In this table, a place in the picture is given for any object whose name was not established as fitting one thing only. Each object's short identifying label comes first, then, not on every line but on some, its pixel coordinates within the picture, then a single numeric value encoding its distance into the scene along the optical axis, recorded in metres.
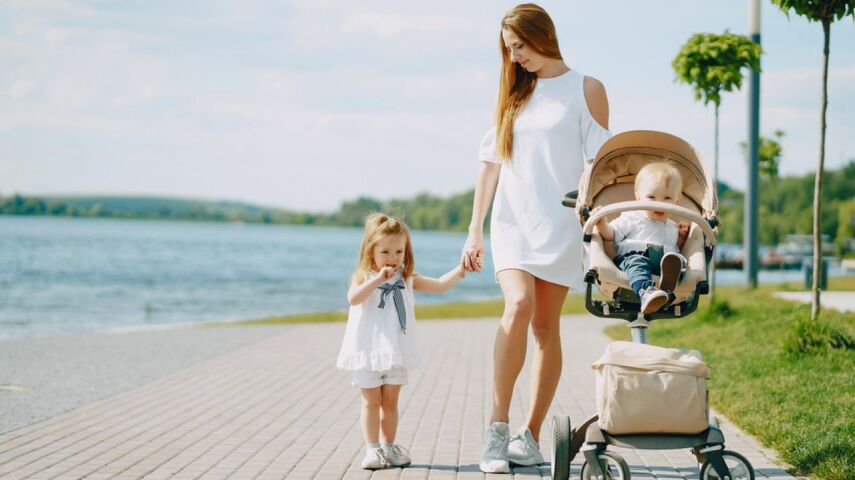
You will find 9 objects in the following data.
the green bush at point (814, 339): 8.95
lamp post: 17.80
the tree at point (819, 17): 9.30
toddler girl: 5.50
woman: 5.34
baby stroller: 4.34
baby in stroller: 4.48
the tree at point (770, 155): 23.48
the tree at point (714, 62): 14.38
